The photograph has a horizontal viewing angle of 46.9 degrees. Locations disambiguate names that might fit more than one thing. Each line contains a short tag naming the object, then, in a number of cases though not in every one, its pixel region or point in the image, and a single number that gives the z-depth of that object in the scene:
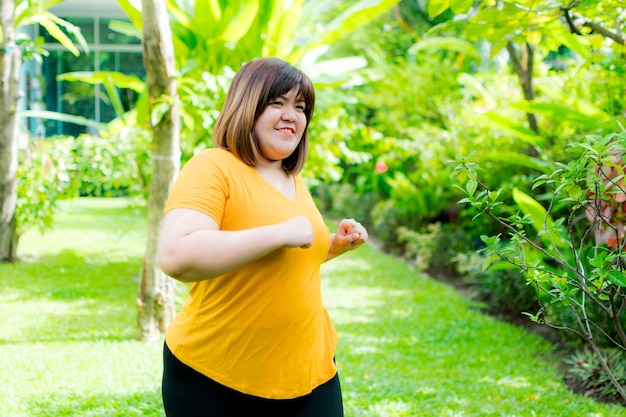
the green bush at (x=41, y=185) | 7.48
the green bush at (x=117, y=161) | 6.80
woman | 1.90
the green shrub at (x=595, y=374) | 4.28
